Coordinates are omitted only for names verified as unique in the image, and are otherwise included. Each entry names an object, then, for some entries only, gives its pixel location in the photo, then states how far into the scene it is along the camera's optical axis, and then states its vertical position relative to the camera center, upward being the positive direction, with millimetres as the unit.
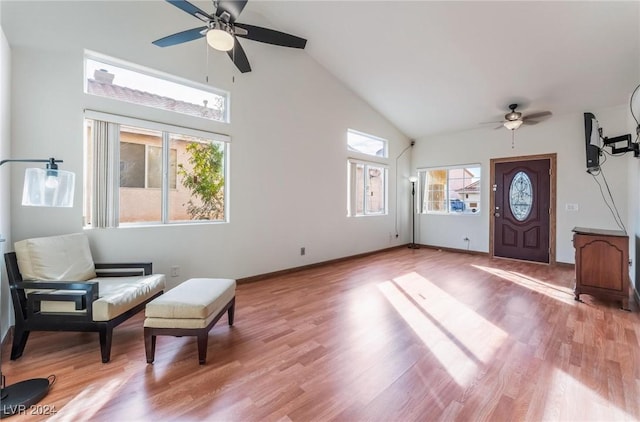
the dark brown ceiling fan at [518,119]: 4691 +1580
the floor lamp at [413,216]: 7333 -131
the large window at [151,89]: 3091 +1497
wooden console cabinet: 3240 -621
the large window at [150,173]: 3034 +450
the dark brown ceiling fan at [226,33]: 2330 +1684
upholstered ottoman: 2109 -843
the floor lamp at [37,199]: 1652 +58
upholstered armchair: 2160 -704
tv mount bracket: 3583 +1074
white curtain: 3020 +394
